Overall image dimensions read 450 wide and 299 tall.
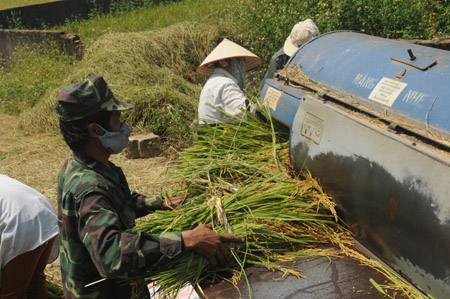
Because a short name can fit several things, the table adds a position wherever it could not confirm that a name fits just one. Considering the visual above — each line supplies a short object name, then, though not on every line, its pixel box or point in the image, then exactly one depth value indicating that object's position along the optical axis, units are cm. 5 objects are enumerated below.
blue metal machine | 175
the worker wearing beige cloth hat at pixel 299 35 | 482
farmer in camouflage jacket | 180
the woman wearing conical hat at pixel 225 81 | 388
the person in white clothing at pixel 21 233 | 284
